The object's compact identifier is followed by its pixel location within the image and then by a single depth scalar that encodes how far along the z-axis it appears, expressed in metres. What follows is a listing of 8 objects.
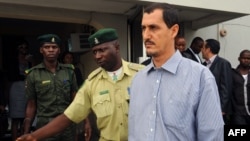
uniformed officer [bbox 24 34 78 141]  3.56
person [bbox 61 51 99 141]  5.85
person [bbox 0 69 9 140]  5.25
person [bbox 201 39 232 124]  4.87
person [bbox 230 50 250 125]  5.08
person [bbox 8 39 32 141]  5.07
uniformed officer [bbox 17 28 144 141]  2.48
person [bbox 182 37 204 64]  5.95
